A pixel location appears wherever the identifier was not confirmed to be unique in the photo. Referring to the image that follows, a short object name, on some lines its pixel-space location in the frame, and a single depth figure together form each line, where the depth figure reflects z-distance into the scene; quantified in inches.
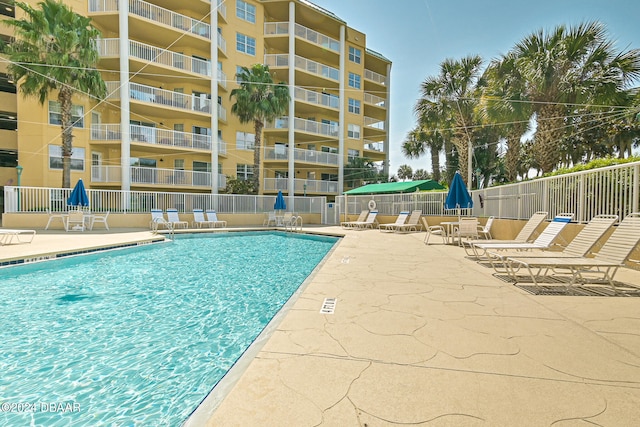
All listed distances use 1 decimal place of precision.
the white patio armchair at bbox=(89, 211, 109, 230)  572.7
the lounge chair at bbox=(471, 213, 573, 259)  223.6
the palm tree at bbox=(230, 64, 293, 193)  850.8
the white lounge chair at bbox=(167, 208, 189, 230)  628.5
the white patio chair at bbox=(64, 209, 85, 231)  549.0
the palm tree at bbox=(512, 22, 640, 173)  444.8
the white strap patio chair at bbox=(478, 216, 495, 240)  385.1
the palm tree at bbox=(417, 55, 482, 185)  727.7
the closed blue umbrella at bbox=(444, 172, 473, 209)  399.9
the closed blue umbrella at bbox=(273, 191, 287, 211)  758.5
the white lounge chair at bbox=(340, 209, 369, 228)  708.7
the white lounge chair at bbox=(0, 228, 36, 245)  355.3
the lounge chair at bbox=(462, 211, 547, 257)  266.1
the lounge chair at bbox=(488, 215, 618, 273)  195.2
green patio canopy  616.2
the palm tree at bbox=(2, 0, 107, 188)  596.4
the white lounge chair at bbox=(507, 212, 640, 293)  172.1
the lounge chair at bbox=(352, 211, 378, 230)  653.9
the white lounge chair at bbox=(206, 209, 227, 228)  687.1
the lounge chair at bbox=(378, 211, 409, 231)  592.6
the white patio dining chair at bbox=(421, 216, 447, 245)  404.2
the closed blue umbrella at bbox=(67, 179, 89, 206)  540.7
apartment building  745.0
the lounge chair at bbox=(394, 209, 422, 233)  587.8
